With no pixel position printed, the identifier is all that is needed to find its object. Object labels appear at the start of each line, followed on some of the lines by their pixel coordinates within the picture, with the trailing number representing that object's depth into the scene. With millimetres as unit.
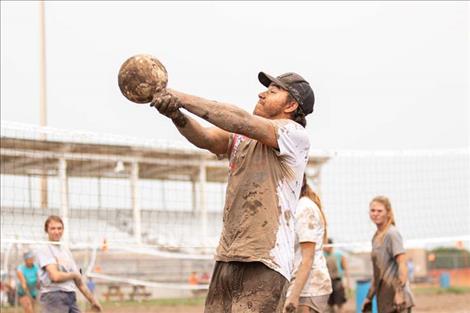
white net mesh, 19438
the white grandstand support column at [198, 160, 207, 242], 26719
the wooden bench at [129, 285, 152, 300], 24153
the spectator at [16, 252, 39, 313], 14500
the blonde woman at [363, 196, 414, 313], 9102
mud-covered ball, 4867
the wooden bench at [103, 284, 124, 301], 23859
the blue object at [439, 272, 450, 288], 33400
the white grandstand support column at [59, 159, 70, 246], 17766
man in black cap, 5355
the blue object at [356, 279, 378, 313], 15344
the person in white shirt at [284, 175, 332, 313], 7480
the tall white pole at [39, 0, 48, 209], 27344
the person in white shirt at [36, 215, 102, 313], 8773
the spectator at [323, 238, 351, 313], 13828
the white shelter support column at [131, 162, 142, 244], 19953
